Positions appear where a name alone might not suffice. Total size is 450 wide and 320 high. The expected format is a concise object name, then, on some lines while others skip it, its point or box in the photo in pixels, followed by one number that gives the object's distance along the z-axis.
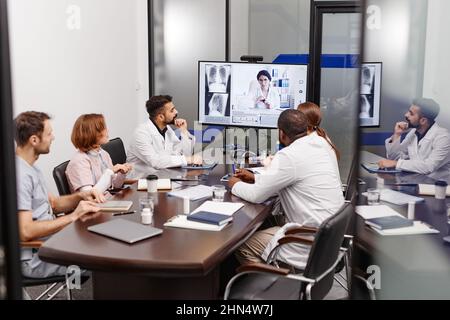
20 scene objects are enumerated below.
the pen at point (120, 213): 3.18
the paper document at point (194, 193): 3.55
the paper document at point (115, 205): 3.26
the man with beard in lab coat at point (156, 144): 4.61
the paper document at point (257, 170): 4.22
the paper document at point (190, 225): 2.93
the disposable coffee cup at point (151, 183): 3.67
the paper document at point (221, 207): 3.21
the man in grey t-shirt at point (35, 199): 2.98
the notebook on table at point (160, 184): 3.80
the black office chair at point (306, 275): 2.59
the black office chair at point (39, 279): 2.97
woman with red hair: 3.67
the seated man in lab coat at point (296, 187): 3.36
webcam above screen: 5.42
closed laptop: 2.73
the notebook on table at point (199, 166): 4.54
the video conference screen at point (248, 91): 5.14
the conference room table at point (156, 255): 2.47
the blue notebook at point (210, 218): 2.98
